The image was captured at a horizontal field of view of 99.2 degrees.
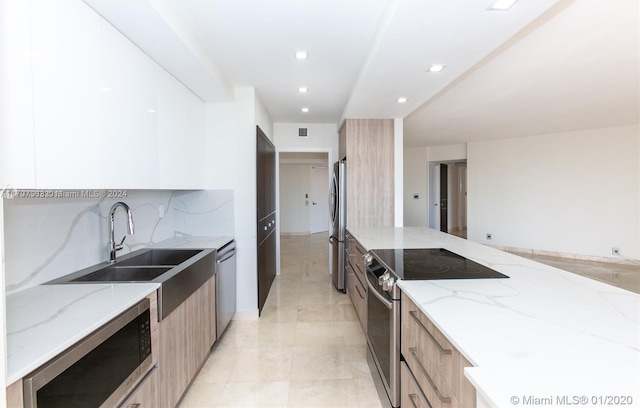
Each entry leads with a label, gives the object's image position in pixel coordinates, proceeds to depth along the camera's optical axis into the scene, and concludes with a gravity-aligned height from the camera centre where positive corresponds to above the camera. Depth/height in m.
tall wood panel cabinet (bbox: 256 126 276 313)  2.98 -0.16
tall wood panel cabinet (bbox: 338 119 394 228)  3.55 +0.33
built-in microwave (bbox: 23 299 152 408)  0.82 -0.61
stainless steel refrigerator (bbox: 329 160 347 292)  3.58 -0.23
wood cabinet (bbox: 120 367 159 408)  1.19 -0.91
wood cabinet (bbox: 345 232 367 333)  2.36 -0.79
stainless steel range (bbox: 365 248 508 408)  1.45 -0.49
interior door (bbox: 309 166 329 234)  8.66 -0.07
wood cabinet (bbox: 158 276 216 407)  1.49 -0.91
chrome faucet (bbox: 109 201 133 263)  1.75 -0.16
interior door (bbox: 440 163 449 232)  7.95 +0.05
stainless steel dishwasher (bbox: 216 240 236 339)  2.37 -0.81
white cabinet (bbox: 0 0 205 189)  0.94 +0.43
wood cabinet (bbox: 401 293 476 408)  0.86 -0.62
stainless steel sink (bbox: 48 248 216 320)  1.50 -0.47
